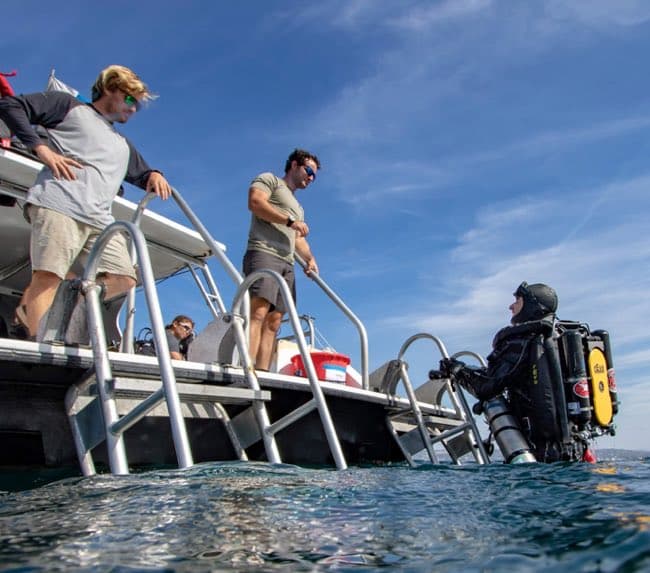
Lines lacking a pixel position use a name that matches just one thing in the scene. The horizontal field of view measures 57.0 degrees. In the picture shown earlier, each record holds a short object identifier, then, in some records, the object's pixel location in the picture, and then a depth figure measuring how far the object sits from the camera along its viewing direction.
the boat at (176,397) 2.45
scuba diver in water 3.72
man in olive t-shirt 3.92
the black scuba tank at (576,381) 3.74
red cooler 4.50
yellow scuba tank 3.88
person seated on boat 6.40
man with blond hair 2.79
